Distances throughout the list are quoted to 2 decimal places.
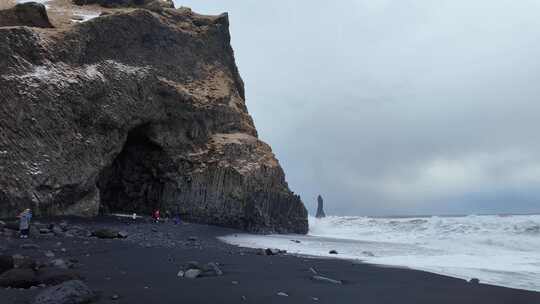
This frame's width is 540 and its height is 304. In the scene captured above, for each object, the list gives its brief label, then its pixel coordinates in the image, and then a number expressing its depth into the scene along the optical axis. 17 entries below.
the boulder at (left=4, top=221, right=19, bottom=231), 16.79
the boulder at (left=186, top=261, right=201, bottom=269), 10.40
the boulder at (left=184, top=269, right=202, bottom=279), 9.45
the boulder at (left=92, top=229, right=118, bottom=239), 17.98
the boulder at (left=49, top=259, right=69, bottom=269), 9.60
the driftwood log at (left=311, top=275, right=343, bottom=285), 9.89
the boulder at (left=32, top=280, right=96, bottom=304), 6.15
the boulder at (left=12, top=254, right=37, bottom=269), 8.98
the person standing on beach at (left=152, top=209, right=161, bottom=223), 27.38
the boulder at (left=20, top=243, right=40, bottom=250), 12.68
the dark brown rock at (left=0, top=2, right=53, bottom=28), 28.22
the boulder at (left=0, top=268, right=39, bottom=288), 7.39
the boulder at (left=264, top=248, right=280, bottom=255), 16.39
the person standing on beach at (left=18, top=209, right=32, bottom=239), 15.10
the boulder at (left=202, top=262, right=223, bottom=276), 9.87
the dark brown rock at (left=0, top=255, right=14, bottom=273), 8.66
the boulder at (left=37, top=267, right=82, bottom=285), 7.70
